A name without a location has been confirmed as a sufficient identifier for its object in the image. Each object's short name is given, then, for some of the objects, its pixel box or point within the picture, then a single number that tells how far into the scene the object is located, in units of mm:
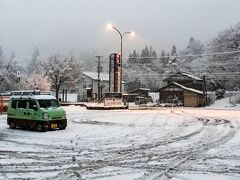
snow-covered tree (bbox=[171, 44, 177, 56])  140825
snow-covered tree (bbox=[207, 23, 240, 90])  81125
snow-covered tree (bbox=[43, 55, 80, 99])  80125
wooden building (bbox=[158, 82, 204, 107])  72625
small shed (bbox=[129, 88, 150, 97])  93856
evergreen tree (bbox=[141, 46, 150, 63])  169000
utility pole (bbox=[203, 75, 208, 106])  71262
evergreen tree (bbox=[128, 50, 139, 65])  147025
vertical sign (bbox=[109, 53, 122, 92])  46531
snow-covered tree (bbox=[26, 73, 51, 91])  84875
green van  21156
